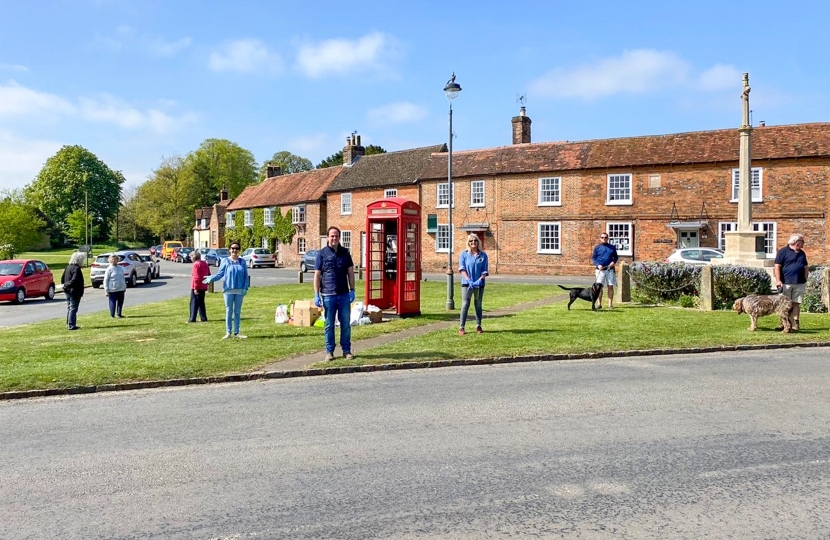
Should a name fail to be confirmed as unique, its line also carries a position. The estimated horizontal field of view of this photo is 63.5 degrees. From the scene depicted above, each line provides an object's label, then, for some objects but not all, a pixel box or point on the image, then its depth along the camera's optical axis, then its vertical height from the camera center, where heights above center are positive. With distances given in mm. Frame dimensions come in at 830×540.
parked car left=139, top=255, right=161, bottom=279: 36938 -837
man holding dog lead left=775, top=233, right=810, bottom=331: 12820 -455
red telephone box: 15500 -144
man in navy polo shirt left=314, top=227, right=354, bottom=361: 10250 -482
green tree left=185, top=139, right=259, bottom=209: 98875 +12350
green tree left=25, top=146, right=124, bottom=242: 94875 +9494
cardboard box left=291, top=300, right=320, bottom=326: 14813 -1403
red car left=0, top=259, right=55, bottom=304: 24656 -1061
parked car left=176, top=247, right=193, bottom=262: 67188 -321
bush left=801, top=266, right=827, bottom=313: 16662 -1248
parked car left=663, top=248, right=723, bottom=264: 27778 -368
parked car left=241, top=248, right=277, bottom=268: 52000 -542
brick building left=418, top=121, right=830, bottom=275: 32125 +2802
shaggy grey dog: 13141 -1203
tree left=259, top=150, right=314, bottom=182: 106688 +14056
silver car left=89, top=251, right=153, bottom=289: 32219 -838
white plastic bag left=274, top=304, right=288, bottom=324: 15641 -1524
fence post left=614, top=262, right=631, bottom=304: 19141 -1065
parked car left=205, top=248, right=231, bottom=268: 50562 -347
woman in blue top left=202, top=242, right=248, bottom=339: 12727 -658
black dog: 16984 -1167
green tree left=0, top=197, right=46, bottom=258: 55000 +2085
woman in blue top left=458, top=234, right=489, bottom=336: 12656 -394
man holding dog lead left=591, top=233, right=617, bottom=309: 16875 -405
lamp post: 17558 +4183
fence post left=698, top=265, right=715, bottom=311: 16844 -1108
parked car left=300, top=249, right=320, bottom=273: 42844 -663
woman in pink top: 15867 -840
